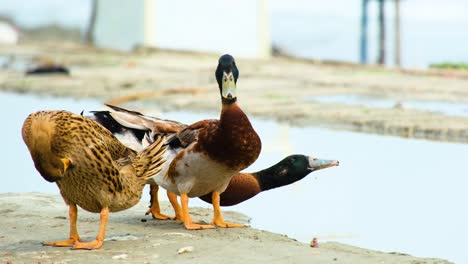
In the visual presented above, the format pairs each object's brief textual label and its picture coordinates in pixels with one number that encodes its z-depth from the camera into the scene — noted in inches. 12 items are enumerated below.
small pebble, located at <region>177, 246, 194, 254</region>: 537.0
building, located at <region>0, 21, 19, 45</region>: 2116.1
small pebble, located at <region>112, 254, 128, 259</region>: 526.9
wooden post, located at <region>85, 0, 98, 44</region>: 1967.3
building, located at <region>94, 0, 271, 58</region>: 1797.5
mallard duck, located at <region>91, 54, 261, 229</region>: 577.0
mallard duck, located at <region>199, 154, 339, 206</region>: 660.7
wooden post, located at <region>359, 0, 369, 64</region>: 1795.0
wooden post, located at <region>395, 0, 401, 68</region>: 1923.0
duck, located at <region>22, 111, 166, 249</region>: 515.5
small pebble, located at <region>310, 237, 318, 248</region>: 561.7
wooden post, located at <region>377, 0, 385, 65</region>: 1838.1
